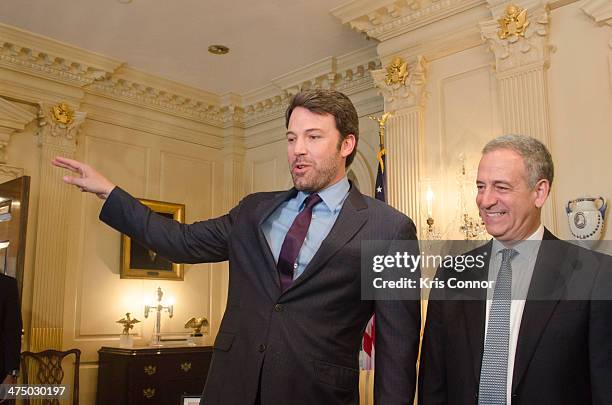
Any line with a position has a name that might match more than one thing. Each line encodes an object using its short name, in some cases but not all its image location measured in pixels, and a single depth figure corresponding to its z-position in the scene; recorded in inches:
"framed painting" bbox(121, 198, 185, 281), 254.5
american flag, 174.6
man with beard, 64.3
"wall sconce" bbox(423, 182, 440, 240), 180.5
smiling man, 64.3
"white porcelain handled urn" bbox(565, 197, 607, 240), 145.9
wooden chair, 216.8
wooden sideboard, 226.4
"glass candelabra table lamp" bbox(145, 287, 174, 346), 251.4
